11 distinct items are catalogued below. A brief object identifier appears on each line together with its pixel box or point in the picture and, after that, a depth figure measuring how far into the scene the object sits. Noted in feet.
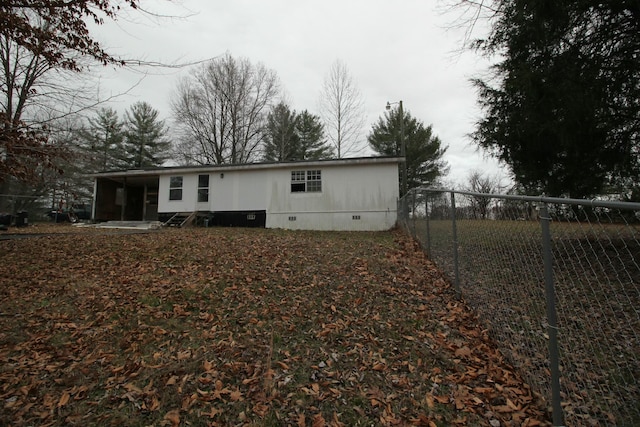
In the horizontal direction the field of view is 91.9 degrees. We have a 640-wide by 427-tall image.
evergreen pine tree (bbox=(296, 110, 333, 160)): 85.75
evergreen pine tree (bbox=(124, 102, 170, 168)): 92.02
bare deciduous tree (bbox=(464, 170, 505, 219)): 106.47
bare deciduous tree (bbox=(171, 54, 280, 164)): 82.02
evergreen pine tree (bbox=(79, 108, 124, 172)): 89.12
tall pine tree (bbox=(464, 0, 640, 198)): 18.56
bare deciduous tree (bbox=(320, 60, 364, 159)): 77.08
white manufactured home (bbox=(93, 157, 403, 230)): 42.19
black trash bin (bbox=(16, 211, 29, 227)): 47.03
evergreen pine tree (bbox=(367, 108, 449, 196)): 81.00
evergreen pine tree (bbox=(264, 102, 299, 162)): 85.10
